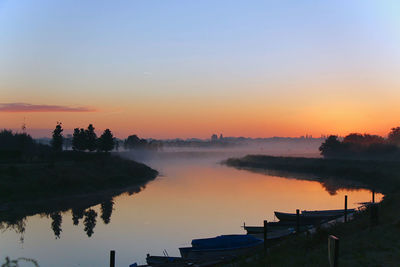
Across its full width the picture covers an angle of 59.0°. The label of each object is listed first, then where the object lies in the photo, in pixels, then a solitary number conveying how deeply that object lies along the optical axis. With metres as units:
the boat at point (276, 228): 28.78
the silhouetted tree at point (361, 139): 143.75
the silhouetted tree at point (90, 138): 87.12
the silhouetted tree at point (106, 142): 92.65
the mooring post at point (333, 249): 8.94
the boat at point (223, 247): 23.89
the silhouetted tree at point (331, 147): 141.88
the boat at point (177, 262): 21.53
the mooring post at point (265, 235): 22.26
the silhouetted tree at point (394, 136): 140.48
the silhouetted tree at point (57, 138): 83.44
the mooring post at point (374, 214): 21.49
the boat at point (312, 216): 34.97
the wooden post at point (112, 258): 16.58
